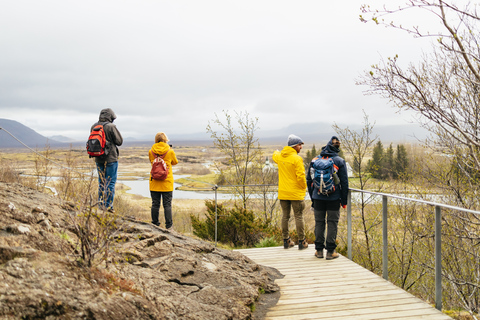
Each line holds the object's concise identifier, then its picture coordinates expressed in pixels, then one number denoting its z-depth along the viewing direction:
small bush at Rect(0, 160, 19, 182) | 8.48
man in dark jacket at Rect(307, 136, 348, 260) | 5.59
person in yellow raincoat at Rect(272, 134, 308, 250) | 6.14
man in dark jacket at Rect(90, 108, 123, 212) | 6.07
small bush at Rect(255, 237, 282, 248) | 7.47
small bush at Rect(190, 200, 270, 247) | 9.27
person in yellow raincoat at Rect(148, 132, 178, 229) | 6.39
